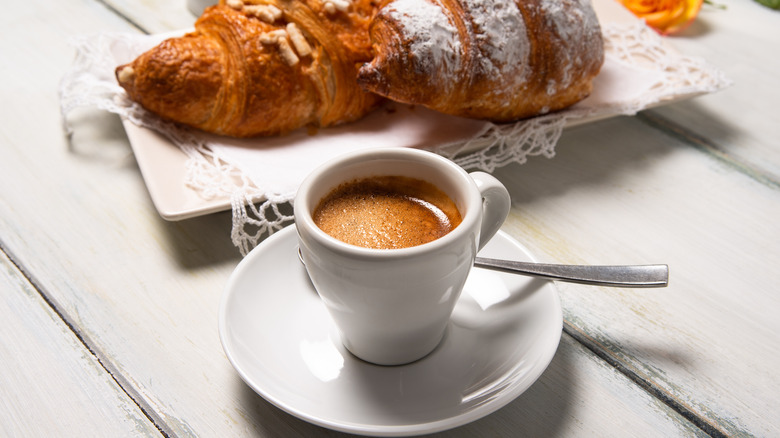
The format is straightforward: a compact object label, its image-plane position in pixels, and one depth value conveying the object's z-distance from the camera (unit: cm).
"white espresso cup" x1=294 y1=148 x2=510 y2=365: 61
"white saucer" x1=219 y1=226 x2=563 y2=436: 62
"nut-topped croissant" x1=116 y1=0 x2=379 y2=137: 77
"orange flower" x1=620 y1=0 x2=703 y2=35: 90
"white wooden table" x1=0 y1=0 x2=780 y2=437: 65
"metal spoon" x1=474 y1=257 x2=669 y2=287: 65
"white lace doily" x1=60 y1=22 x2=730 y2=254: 73
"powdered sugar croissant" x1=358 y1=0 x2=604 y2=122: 75
